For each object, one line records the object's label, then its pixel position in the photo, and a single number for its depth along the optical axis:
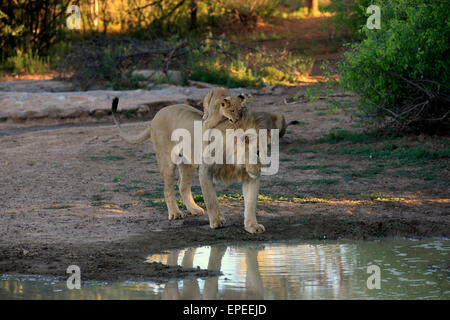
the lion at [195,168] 11.39
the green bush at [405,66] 17.94
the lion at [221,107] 11.12
